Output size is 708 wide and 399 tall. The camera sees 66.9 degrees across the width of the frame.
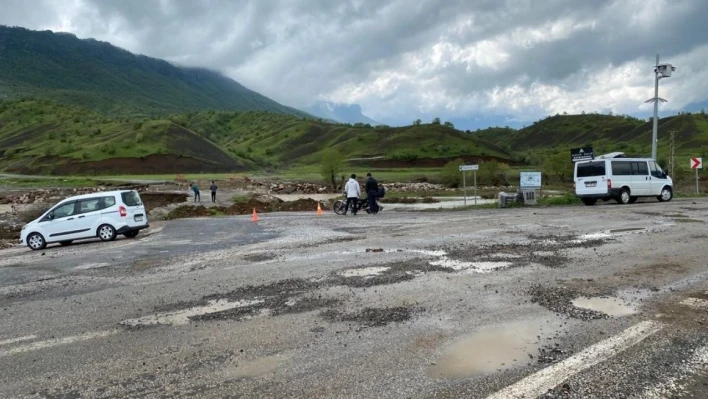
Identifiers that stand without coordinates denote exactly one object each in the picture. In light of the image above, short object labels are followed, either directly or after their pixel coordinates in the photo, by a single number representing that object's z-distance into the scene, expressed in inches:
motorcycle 984.3
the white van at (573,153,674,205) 987.3
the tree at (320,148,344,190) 2807.6
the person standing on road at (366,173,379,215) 959.0
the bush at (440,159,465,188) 2581.2
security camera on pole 1298.0
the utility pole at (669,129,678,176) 1737.9
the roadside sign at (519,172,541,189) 1055.0
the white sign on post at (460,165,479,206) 1026.2
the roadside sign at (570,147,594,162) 1208.3
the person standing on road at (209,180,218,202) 1599.4
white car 696.4
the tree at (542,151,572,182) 2741.1
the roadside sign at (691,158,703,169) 1366.9
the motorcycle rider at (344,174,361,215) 955.3
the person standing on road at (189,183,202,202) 1638.8
